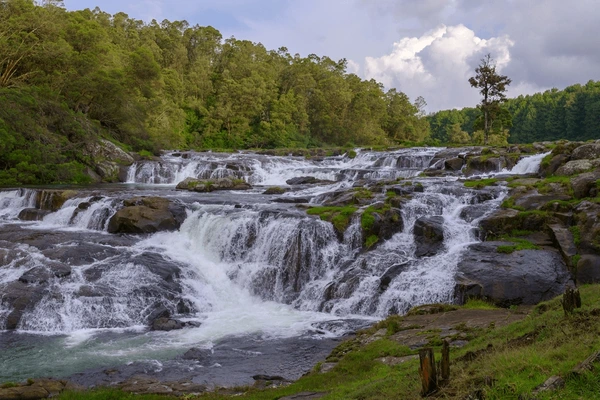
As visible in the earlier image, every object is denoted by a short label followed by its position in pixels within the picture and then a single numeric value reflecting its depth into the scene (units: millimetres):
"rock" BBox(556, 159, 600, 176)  18531
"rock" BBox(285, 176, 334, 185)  27966
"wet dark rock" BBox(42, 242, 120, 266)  15109
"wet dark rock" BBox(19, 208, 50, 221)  20500
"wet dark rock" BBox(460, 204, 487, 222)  16703
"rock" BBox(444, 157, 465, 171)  26516
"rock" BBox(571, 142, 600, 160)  19734
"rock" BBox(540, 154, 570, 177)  20703
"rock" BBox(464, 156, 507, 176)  25188
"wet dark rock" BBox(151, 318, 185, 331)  12700
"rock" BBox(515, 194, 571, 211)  16250
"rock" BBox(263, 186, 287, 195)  24422
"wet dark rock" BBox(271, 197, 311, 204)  20984
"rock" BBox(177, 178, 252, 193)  26070
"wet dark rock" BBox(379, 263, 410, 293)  13844
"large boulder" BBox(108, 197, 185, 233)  18234
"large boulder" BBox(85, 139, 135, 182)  30828
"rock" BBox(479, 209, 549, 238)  15203
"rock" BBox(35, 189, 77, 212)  21053
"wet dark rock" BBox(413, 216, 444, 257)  15461
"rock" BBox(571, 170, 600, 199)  15789
